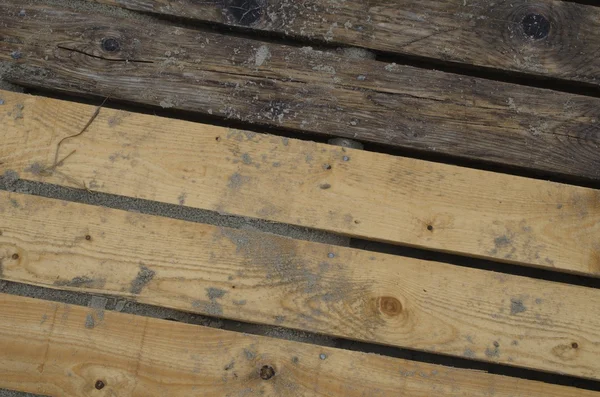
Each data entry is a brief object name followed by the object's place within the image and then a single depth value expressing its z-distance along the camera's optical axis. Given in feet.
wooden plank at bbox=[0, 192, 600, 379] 5.27
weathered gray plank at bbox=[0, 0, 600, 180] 5.58
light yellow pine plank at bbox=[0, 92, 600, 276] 5.39
